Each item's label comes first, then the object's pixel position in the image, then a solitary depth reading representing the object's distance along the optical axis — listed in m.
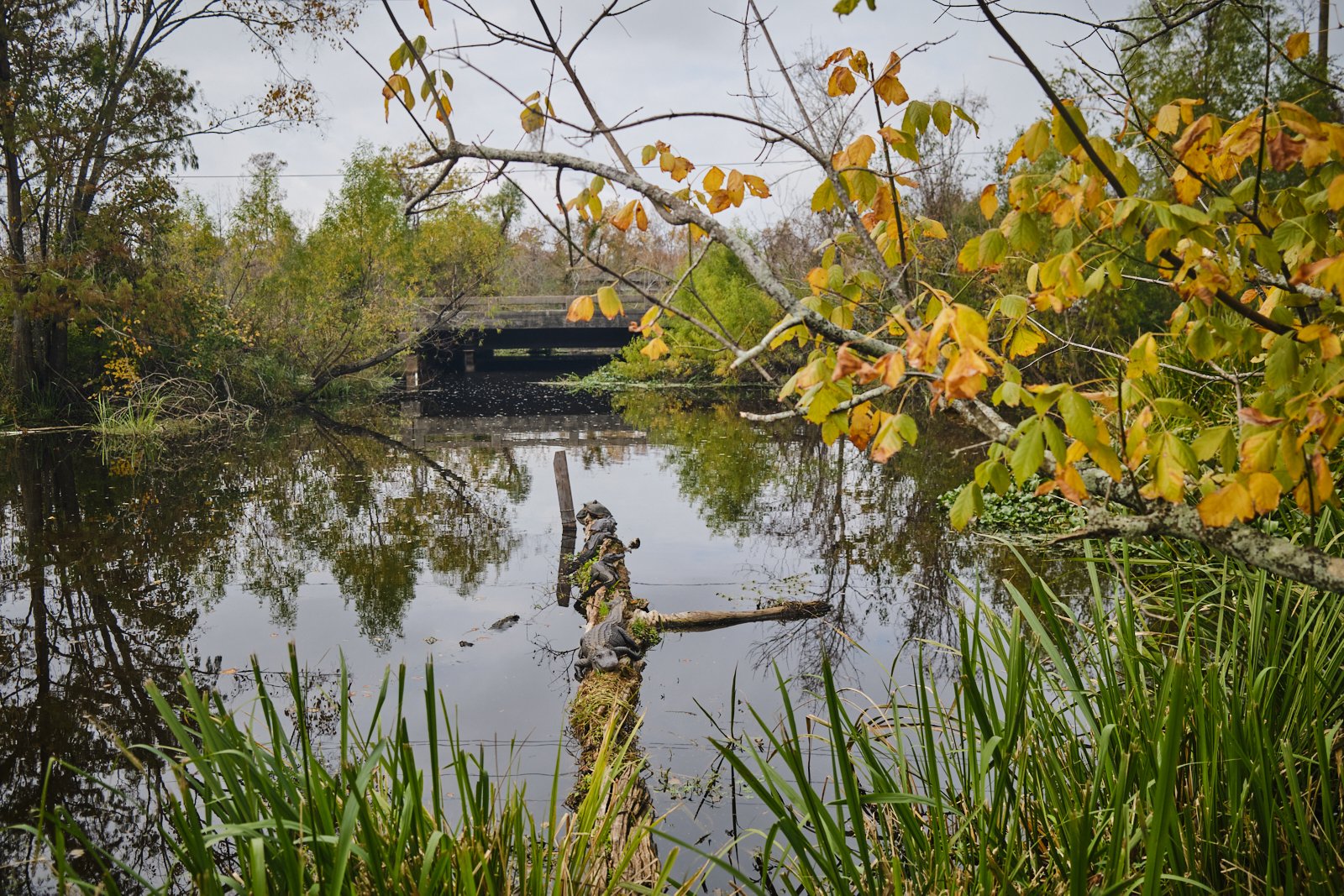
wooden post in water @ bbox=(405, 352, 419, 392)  25.84
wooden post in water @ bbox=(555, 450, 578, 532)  9.30
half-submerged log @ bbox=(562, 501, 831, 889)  3.15
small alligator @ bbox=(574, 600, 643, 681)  5.44
